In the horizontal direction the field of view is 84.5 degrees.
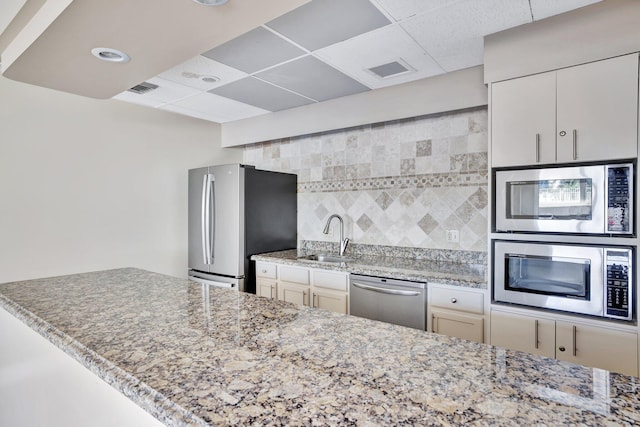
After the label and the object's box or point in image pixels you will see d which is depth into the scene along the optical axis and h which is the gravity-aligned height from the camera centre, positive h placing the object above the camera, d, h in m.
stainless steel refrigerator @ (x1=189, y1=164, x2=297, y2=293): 3.38 -0.10
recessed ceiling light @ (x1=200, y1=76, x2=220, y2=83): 2.82 +1.07
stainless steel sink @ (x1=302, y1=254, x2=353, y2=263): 3.51 -0.47
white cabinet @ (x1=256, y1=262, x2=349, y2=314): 2.86 -0.65
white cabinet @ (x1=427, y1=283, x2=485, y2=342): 2.25 -0.67
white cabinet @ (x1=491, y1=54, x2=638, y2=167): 1.81 +0.53
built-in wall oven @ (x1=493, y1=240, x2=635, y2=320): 1.81 -0.37
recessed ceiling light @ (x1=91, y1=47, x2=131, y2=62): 1.72 +0.79
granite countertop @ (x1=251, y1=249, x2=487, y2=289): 2.34 -0.44
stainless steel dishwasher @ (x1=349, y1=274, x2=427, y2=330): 2.45 -0.65
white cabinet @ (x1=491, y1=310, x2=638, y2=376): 1.82 -0.72
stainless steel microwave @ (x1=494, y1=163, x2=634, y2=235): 1.81 +0.06
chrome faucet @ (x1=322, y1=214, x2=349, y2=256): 3.45 -0.22
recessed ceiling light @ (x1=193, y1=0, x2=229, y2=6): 1.36 +0.81
